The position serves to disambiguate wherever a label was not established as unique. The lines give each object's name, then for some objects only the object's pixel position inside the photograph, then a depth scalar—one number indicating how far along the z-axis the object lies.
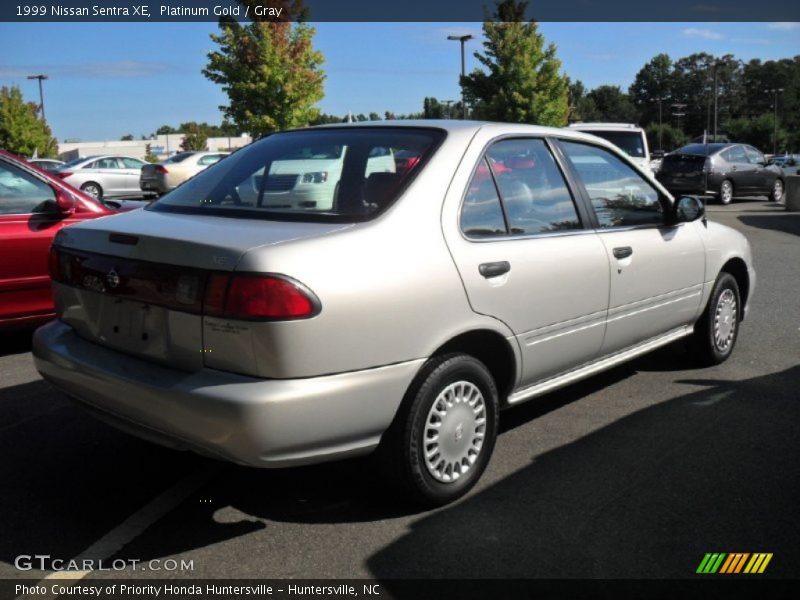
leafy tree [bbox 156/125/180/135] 116.28
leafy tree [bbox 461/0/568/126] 33.16
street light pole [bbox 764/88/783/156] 73.25
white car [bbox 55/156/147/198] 24.48
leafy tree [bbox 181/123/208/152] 72.25
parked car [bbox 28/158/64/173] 27.59
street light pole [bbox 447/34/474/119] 36.03
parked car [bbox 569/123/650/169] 17.11
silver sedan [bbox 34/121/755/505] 2.90
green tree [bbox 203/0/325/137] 27.22
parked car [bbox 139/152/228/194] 23.89
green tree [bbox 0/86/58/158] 45.53
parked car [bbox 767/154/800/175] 39.84
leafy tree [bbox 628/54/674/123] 132.91
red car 5.73
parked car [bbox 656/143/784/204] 21.05
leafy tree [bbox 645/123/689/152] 83.12
